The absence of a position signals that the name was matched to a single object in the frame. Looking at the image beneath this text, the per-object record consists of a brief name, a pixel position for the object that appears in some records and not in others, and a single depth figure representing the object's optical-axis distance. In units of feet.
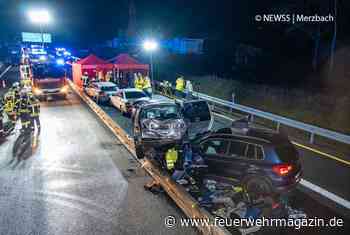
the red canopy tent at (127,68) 85.30
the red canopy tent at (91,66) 85.46
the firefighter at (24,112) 46.73
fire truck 75.36
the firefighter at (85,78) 85.30
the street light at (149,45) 87.44
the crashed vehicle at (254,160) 22.90
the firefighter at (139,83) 75.91
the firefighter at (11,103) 48.11
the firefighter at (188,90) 64.91
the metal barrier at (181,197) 18.44
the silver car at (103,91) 70.23
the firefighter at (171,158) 28.94
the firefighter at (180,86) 69.00
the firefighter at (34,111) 49.18
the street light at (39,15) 226.79
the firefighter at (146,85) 73.62
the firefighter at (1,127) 44.04
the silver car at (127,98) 56.59
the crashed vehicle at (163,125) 34.71
